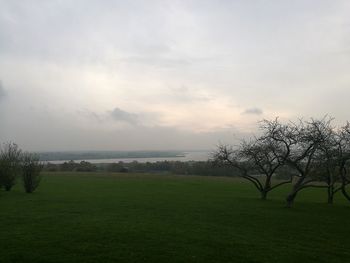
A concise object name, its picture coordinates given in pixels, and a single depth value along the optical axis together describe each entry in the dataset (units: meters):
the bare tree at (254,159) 33.14
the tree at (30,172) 40.44
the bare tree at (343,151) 28.67
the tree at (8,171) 41.56
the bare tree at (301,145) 28.77
